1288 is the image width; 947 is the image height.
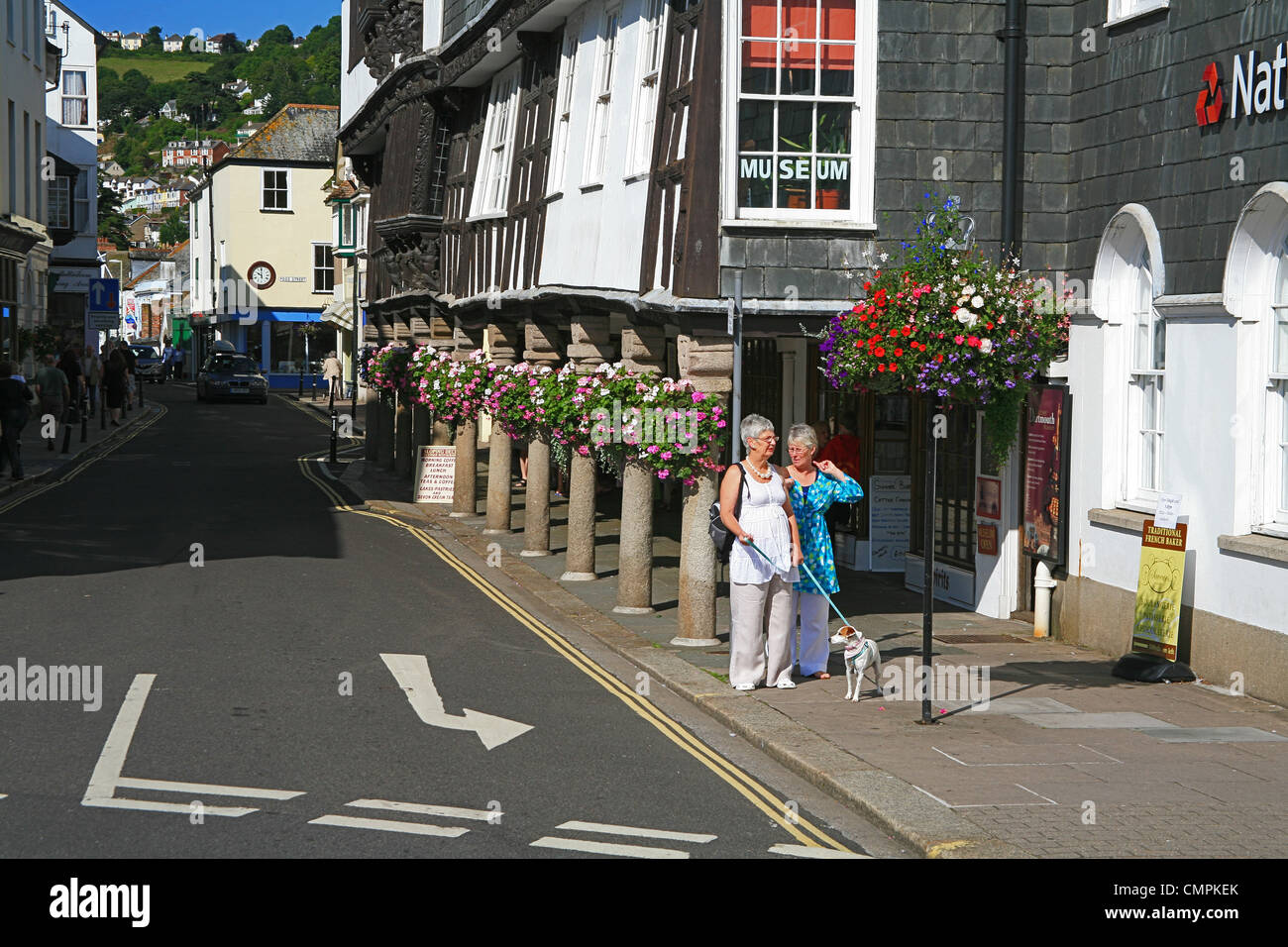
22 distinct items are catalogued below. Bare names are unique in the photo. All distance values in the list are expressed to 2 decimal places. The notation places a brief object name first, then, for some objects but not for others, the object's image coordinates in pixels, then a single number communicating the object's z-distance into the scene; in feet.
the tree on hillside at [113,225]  360.75
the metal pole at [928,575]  33.32
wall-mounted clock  270.46
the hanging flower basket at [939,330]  35.12
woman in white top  37.19
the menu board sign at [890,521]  59.06
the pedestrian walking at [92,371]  132.16
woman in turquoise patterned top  37.70
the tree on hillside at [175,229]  563.48
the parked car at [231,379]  192.65
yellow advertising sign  39.70
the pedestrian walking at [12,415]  83.30
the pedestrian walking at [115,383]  139.64
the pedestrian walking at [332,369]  140.58
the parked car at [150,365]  269.23
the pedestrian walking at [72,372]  119.75
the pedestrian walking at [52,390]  107.04
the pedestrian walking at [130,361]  174.08
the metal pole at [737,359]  39.09
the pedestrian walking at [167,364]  285.43
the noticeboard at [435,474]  82.74
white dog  35.50
